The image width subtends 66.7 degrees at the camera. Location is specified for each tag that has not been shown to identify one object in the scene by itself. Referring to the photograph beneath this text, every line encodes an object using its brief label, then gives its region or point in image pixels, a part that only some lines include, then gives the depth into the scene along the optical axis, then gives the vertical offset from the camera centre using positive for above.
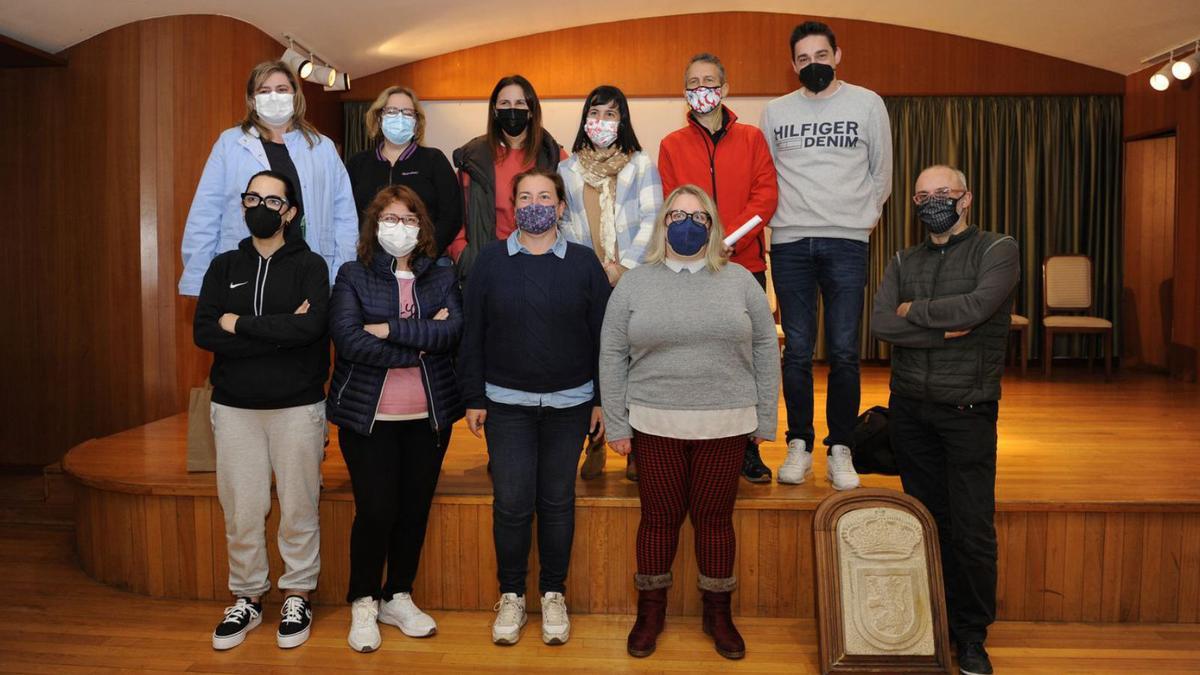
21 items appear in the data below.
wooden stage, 3.12 -0.82
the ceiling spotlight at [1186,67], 6.46 +1.68
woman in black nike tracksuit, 2.73 -0.21
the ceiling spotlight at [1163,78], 6.74 +1.67
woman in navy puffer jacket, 2.74 -0.21
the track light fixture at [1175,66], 6.49 +1.71
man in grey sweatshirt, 3.09 +0.33
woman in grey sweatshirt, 2.62 -0.20
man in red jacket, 3.04 +0.51
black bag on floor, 3.33 -0.52
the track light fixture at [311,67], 6.37 +1.80
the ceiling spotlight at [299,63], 6.35 +1.78
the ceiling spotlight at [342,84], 7.08 +1.81
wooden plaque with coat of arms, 2.68 -0.84
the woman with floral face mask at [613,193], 3.01 +0.40
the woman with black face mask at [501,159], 3.07 +0.53
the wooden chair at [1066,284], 7.34 +0.16
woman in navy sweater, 2.71 -0.17
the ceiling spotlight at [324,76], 6.71 +1.77
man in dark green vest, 2.62 -0.16
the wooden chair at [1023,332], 7.18 -0.21
